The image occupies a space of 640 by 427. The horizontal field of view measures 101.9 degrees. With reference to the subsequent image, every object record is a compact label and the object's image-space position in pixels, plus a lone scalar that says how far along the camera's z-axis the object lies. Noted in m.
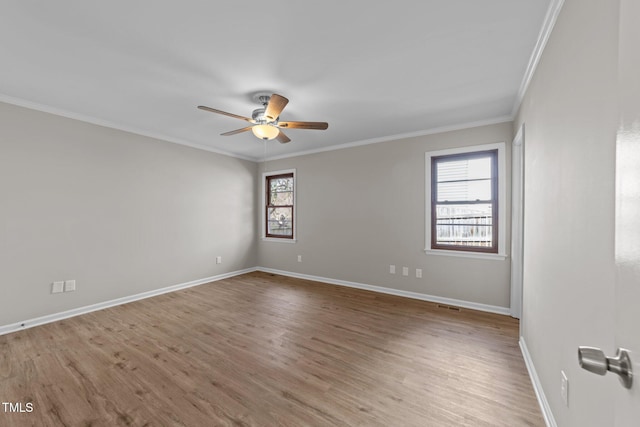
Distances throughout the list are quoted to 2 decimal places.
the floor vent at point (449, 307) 3.60
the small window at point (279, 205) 5.66
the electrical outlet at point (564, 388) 1.38
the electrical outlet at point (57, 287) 3.22
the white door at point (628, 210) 0.48
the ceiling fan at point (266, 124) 2.80
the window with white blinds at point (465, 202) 3.61
